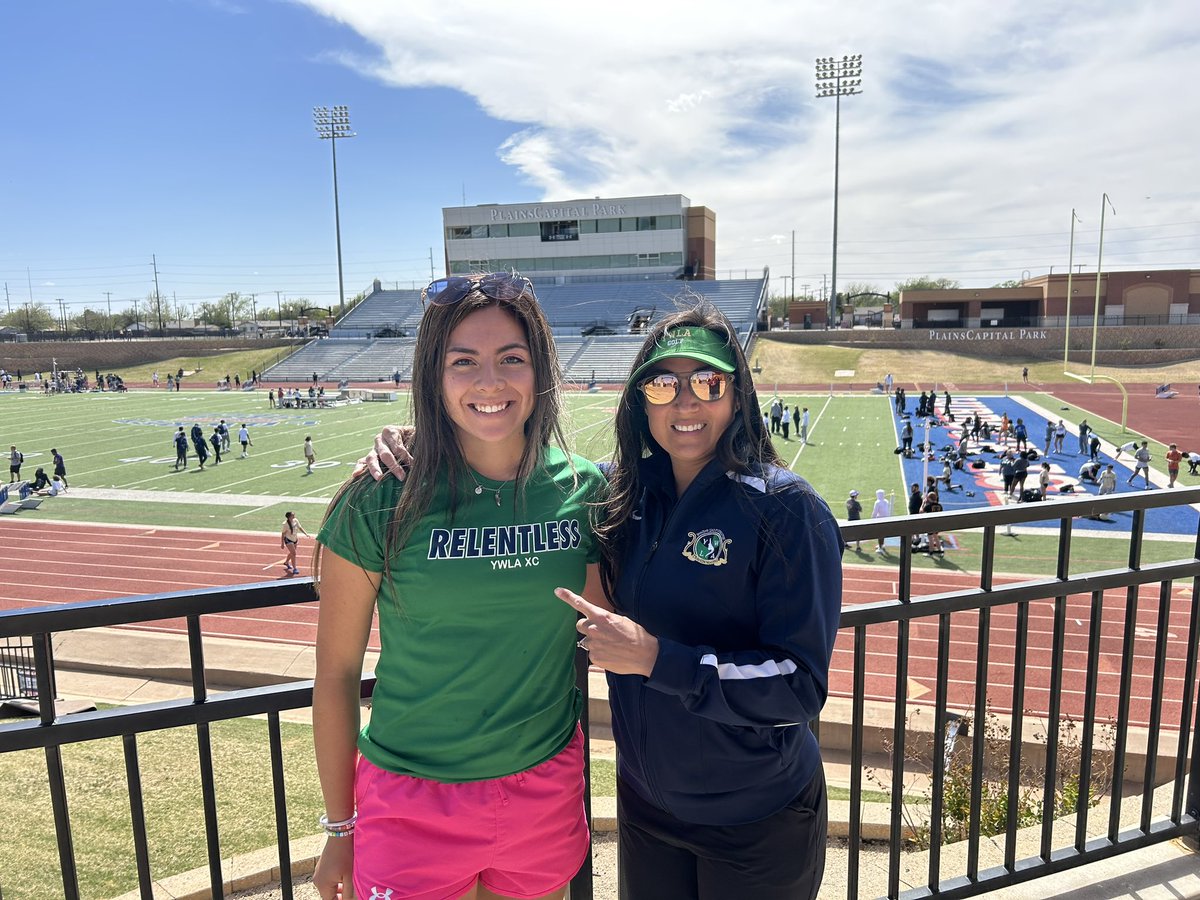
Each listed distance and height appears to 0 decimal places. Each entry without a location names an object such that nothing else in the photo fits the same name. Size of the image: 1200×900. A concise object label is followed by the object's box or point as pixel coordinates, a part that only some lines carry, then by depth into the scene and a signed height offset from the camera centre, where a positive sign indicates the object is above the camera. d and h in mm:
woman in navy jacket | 1574 -588
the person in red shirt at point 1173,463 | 19062 -3173
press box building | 76500 +8744
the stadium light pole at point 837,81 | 66125 +19702
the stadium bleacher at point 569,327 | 57469 +348
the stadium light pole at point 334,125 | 75562 +18805
